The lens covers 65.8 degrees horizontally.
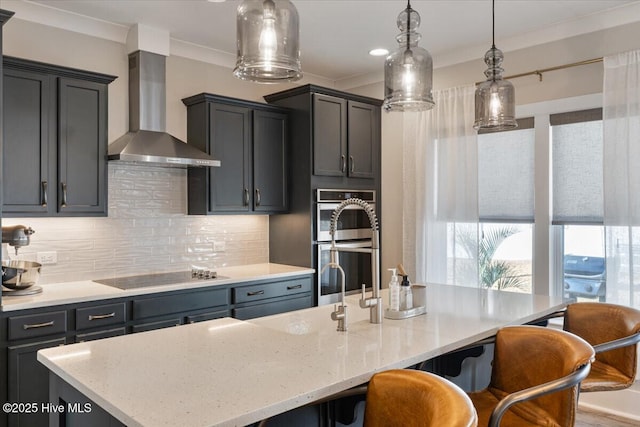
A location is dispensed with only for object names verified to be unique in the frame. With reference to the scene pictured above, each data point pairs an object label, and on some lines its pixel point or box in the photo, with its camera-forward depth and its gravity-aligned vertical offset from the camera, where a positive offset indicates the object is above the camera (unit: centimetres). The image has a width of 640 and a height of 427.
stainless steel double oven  442 -24
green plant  419 -38
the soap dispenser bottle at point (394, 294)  234 -38
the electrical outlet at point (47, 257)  343 -30
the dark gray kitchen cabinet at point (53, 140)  307 +49
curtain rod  362 +112
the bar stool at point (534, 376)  164 -59
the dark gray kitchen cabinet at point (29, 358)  279 -82
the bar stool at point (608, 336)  226 -59
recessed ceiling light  440 +147
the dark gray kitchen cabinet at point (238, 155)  406 +52
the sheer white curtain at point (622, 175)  338 +27
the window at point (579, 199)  375 +12
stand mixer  296 -34
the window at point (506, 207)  411 +6
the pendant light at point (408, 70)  207 +61
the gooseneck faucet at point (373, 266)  217 -23
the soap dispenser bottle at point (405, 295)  236 -39
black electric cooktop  350 -49
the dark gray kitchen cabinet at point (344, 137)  443 +74
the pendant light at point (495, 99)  254 +60
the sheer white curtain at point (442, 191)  423 +21
